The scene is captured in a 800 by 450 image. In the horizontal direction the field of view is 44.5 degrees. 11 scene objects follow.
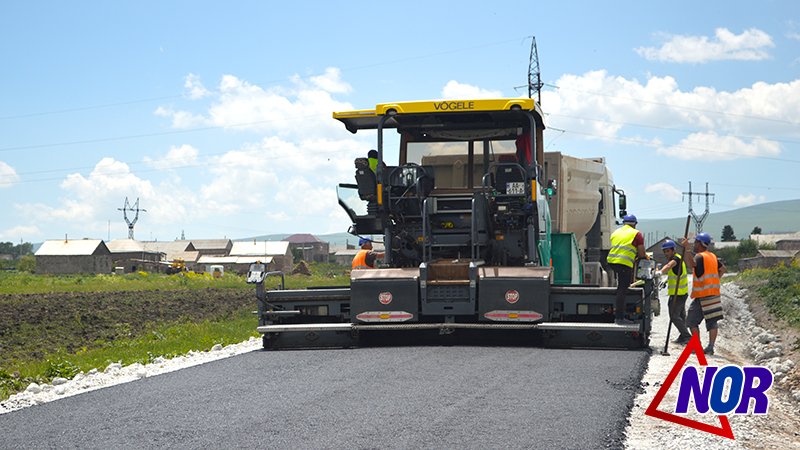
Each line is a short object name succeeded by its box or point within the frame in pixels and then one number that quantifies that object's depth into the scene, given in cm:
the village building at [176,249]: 12221
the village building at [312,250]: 14639
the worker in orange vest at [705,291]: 1269
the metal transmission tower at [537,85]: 5338
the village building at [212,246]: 12900
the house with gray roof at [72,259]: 8869
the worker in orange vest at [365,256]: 1344
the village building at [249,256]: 10500
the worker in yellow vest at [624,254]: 1153
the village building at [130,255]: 9375
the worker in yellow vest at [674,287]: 1288
